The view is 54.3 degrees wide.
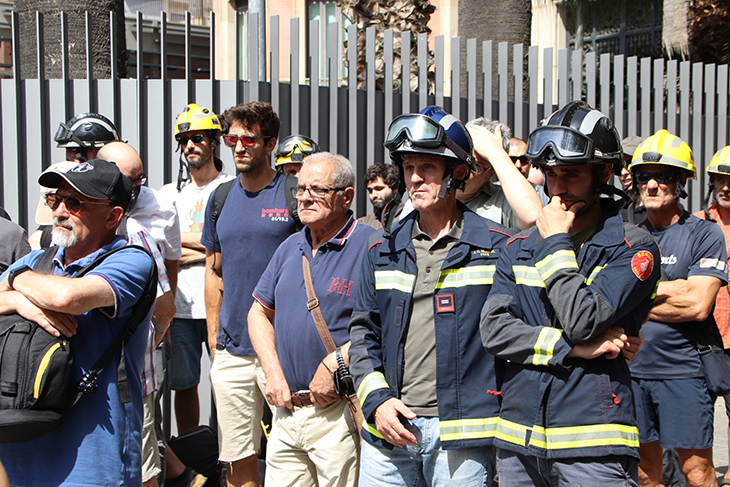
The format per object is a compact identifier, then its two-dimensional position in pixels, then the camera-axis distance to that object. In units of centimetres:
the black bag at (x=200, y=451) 493
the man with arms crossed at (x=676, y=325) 389
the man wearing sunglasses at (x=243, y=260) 431
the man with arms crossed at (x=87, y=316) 264
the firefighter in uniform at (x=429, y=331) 279
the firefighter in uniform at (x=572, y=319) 247
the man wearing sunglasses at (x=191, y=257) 510
